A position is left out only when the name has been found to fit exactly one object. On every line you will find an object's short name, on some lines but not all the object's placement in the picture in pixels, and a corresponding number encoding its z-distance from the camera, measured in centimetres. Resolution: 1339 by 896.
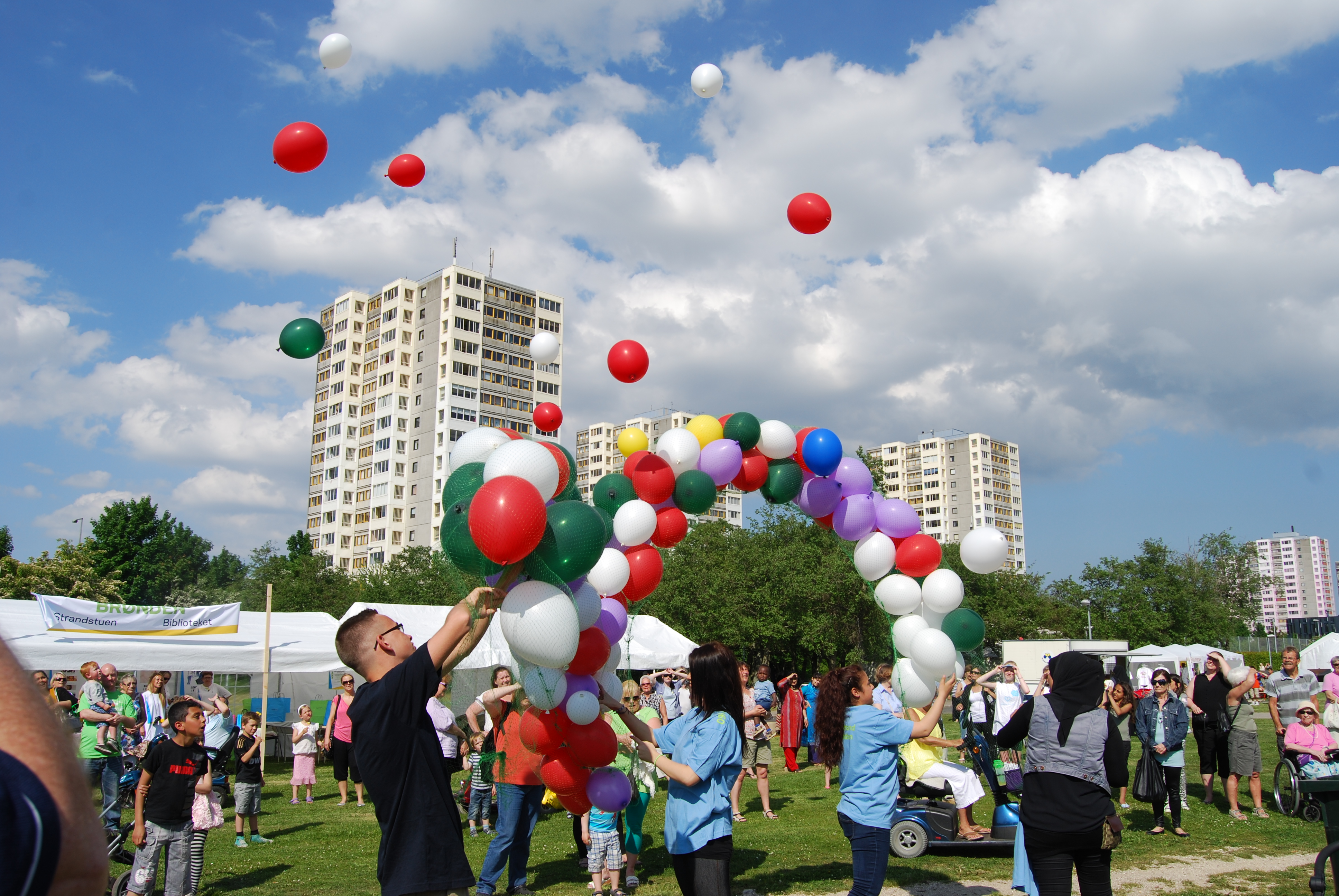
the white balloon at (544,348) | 900
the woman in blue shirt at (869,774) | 510
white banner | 1400
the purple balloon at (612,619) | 622
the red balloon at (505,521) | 440
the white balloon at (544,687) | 511
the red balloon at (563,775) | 566
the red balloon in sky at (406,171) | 715
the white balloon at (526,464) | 485
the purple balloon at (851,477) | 809
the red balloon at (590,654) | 558
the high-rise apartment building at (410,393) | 6750
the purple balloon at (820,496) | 805
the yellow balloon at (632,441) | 803
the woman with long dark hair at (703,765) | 429
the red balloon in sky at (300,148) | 641
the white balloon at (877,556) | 796
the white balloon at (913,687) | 735
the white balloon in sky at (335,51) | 675
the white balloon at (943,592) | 767
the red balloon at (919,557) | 789
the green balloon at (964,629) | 754
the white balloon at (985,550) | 786
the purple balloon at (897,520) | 803
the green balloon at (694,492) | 729
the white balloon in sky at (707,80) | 762
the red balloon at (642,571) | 683
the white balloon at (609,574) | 632
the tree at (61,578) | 3812
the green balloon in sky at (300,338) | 668
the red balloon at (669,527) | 739
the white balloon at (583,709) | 543
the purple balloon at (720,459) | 761
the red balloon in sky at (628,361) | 766
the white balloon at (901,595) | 780
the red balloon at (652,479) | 723
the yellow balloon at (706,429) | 781
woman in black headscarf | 444
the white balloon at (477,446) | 542
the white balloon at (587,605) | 538
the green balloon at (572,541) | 480
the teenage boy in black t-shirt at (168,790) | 640
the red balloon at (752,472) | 792
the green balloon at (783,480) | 806
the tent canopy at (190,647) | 1360
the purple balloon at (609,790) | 565
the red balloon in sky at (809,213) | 755
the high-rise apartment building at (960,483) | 11806
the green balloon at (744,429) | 781
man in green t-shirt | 856
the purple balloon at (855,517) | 802
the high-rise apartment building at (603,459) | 10994
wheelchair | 985
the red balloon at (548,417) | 816
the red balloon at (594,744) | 554
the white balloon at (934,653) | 711
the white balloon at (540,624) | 462
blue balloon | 791
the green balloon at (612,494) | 709
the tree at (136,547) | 5412
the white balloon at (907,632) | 754
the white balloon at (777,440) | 793
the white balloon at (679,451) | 748
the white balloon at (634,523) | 685
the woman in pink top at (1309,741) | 960
